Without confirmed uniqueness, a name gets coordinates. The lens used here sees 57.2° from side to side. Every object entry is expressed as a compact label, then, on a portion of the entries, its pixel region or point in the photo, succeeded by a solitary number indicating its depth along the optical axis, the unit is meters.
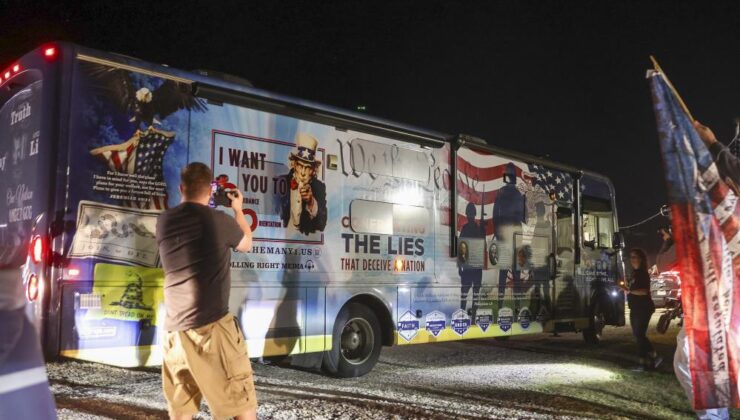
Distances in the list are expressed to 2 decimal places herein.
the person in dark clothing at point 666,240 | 7.46
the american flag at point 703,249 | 4.09
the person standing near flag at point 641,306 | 9.15
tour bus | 5.58
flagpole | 4.33
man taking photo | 3.50
